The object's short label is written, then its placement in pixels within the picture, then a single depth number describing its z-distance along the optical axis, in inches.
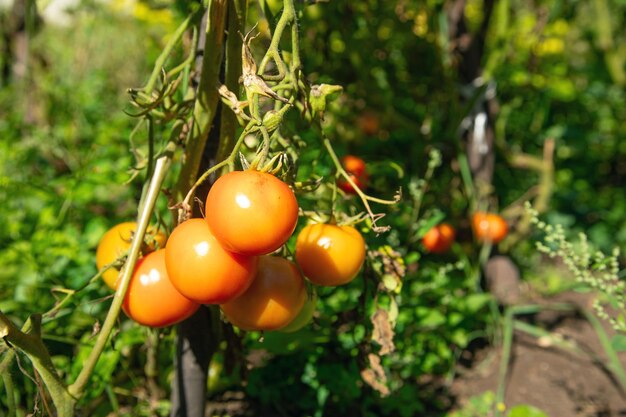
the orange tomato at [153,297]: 32.2
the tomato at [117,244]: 35.3
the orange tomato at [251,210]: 25.6
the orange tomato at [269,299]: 32.2
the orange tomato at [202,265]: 28.2
